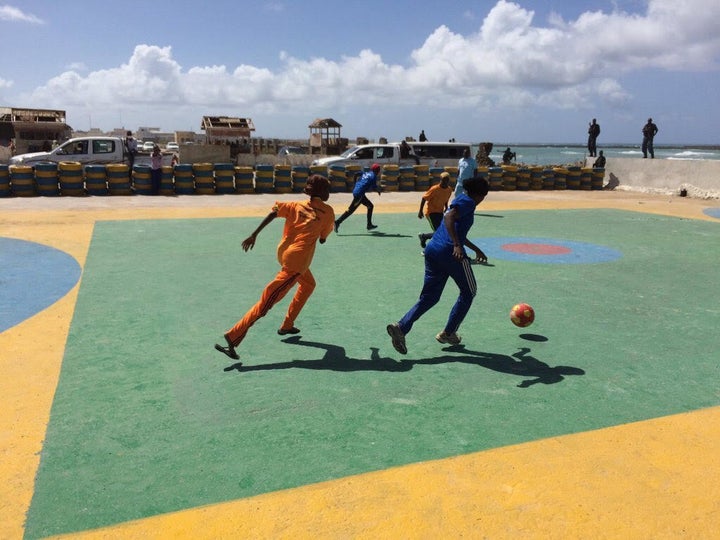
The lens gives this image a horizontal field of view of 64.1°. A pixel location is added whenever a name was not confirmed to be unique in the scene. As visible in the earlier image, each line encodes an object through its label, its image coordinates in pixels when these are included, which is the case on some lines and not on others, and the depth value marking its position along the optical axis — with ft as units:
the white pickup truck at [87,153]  68.18
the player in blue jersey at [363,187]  40.27
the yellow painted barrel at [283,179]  72.59
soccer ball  20.17
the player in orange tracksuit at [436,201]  33.63
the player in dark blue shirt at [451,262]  17.94
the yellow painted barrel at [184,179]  67.51
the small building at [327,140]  168.86
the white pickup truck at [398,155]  82.17
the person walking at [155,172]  66.44
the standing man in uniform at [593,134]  90.68
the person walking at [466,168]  43.65
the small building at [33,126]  173.68
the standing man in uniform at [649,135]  85.56
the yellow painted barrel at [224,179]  70.03
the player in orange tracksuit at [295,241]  17.66
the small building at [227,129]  169.68
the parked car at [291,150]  154.99
